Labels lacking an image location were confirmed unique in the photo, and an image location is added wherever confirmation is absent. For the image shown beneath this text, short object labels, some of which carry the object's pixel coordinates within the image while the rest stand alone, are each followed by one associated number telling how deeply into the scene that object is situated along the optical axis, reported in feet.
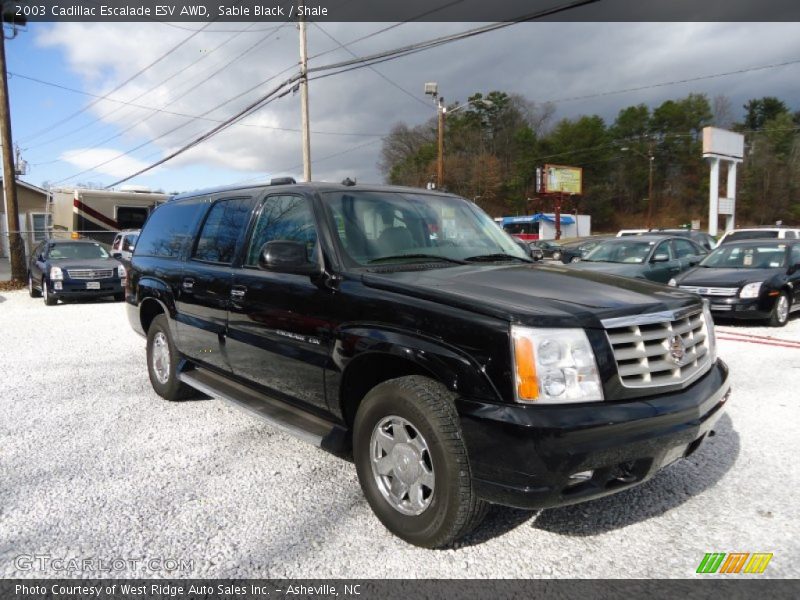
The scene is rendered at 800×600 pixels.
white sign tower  119.55
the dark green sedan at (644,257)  35.09
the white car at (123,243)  51.98
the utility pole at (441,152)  98.59
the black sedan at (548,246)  101.49
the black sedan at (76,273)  42.52
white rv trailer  65.72
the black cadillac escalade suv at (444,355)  7.92
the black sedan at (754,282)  29.78
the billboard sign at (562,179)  181.06
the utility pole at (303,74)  62.95
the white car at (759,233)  59.72
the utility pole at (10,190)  57.36
